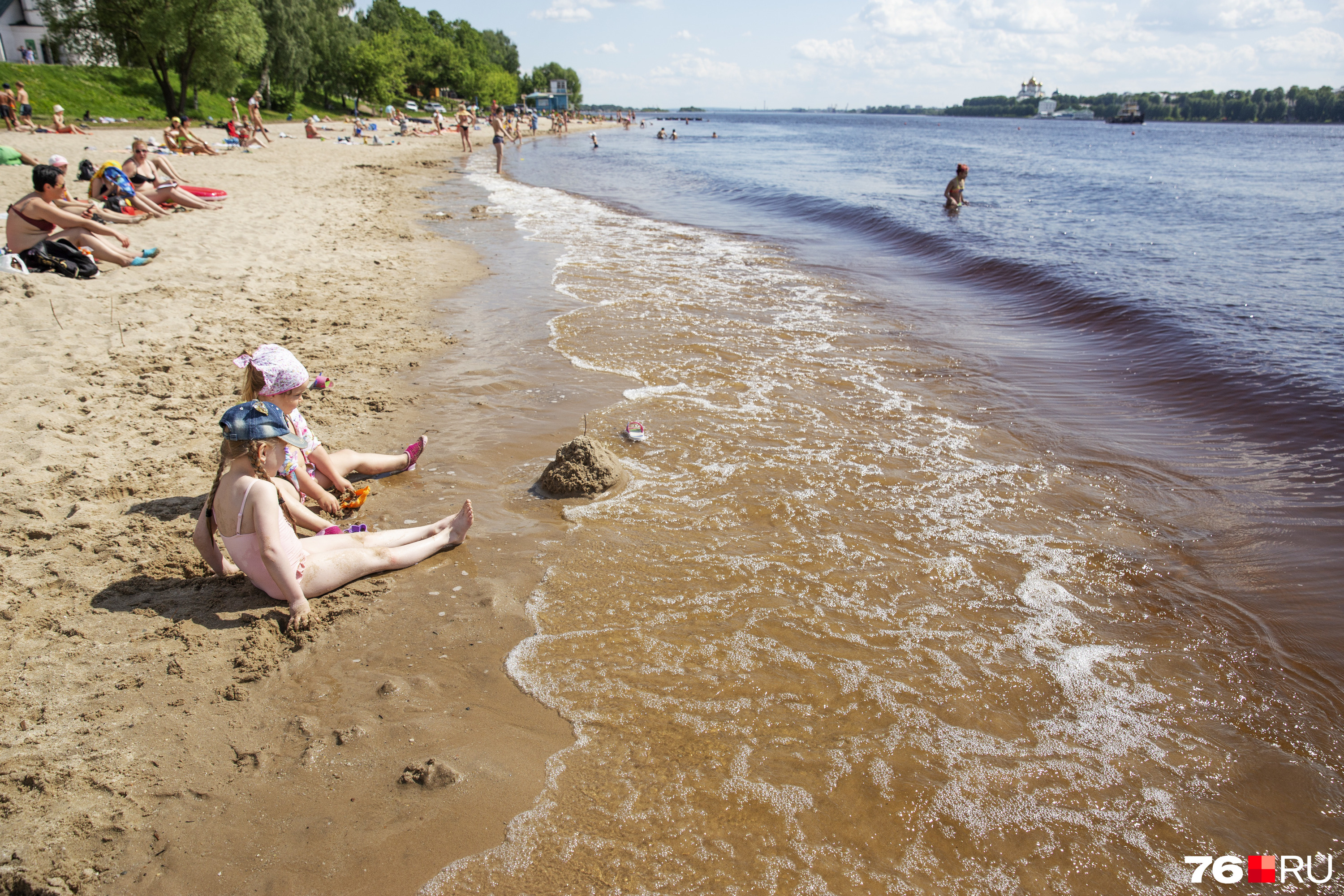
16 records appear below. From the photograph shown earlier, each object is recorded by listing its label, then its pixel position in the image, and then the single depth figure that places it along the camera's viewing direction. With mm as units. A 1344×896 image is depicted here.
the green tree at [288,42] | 43438
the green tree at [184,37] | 30312
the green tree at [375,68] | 61375
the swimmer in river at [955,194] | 21328
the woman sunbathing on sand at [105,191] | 11797
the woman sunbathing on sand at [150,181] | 12969
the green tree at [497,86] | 99375
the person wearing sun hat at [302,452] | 3863
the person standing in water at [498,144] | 32938
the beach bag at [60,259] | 8328
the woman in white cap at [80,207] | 9453
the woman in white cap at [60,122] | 25391
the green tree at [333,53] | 50906
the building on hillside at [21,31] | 43781
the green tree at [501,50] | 143250
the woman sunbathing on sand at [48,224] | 8391
